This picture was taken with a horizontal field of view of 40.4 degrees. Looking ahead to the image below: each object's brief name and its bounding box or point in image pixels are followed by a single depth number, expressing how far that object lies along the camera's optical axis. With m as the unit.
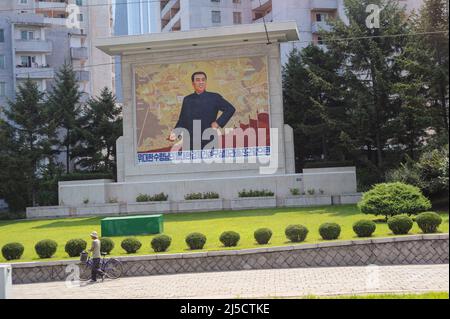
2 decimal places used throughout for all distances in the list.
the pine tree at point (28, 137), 36.50
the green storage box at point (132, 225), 21.41
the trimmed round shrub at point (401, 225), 16.14
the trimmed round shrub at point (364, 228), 16.30
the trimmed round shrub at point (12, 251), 17.34
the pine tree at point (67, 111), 40.75
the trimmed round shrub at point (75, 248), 16.94
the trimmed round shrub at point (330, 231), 16.38
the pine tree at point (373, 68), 31.72
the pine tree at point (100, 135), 40.81
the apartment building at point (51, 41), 52.44
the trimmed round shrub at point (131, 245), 16.98
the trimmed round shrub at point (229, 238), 16.83
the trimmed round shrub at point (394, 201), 18.97
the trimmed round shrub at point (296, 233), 16.52
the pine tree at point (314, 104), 34.16
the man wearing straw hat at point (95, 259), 15.23
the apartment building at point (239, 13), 51.81
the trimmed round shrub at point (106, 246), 17.01
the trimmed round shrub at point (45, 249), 17.19
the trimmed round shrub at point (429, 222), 15.75
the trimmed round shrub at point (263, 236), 16.75
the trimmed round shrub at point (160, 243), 16.84
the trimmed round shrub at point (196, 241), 16.78
